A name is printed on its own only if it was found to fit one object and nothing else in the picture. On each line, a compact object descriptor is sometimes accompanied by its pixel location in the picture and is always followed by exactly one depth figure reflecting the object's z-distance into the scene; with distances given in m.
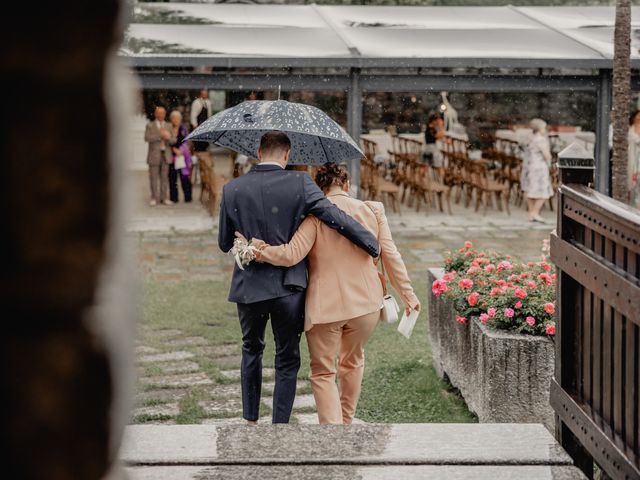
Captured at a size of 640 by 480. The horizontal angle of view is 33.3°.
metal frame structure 14.61
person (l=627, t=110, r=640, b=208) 14.85
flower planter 5.79
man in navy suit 5.19
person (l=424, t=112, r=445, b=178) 19.98
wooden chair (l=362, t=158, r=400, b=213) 16.20
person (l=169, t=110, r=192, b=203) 17.58
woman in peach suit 5.21
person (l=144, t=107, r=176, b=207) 17.36
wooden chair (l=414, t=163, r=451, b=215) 16.69
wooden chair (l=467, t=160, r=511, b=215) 16.62
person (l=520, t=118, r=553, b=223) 15.77
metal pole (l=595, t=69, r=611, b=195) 15.51
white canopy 14.80
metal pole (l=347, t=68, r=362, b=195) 15.00
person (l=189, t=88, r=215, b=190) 18.34
